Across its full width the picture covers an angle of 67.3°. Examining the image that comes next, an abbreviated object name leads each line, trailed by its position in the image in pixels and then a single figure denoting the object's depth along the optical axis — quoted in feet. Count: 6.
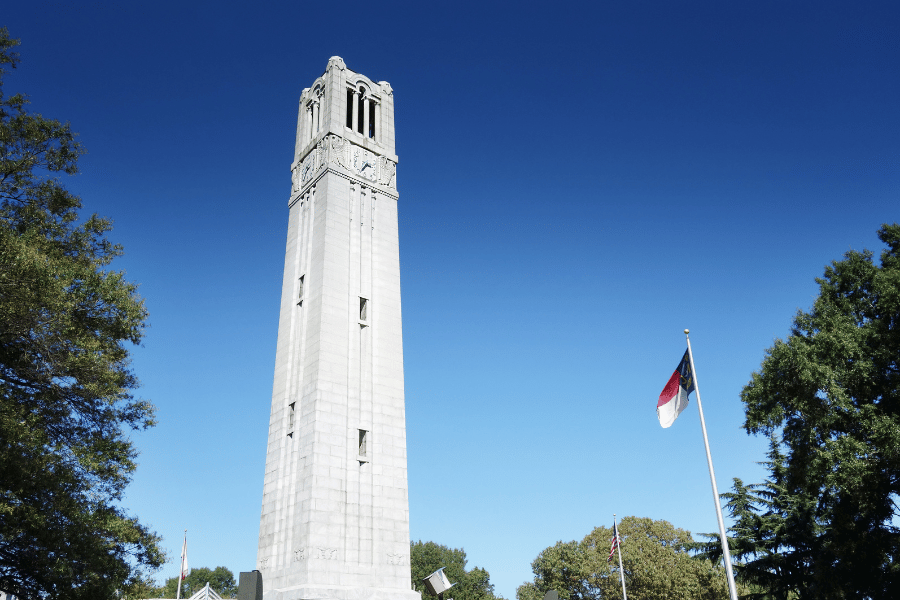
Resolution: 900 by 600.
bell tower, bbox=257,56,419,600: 98.48
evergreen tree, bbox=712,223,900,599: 86.02
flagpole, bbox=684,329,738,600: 65.14
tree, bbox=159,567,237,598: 383.45
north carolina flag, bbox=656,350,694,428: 77.24
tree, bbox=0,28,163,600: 55.26
